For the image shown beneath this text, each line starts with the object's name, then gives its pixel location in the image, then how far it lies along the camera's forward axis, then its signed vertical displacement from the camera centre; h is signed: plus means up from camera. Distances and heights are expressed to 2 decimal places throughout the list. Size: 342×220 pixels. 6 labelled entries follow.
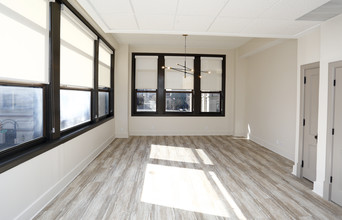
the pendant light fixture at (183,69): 8.12 +1.27
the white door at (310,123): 3.85 -0.32
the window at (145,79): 8.10 +0.88
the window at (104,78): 5.89 +0.70
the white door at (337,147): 3.11 -0.61
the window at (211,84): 8.35 +0.75
